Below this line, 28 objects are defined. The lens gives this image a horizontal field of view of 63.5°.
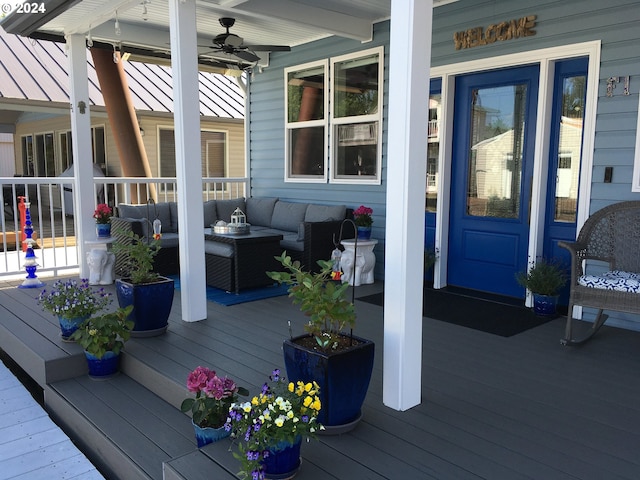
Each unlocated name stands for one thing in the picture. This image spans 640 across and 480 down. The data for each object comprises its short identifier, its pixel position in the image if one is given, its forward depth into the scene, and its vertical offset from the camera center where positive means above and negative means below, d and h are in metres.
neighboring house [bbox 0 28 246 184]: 9.42 +1.25
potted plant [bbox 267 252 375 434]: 2.14 -0.75
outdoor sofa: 5.17 -0.55
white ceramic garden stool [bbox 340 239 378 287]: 5.15 -0.84
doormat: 3.80 -1.08
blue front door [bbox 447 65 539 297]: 4.45 +0.00
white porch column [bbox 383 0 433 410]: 2.22 -0.08
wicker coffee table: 4.82 -0.81
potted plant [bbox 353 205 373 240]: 5.18 -0.45
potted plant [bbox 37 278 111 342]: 3.29 -0.83
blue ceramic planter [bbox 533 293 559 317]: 4.00 -0.98
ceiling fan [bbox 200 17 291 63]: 5.19 +1.33
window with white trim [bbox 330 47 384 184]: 5.49 +0.65
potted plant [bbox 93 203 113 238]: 5.29 -0.48
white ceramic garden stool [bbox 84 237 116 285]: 5.24 -0.88
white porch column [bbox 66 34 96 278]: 5.36 +0.33
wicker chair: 3.38 -0.46
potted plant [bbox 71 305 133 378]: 3.01 -0.96
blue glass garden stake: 5.12 -0.89
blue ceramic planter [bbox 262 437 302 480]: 1.80 -1.00
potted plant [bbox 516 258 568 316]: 3.96 -0.83
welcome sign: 4.16 +1.22
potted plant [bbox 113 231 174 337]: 3.41 -0.80
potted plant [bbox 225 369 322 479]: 1.75 -0.87
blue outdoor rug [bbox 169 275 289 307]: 4.57 -1.10
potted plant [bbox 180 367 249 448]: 2.12 -0.94
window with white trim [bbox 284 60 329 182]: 6.11 +0.66
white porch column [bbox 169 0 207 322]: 3.60 +0.13
